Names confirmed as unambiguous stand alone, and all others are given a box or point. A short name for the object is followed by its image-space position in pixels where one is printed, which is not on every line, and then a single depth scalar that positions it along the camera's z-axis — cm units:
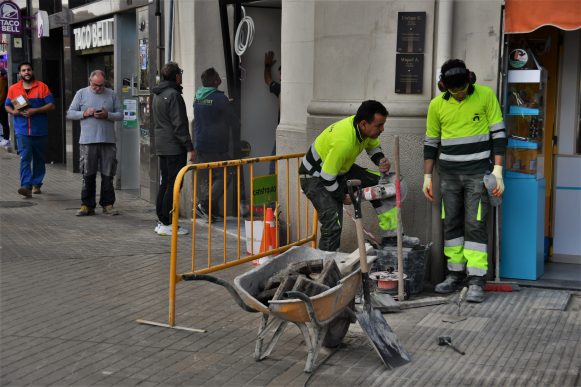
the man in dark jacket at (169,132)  984
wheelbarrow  520
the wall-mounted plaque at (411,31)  757
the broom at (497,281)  749
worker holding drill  657
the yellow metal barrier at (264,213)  625
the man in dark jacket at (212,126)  1070
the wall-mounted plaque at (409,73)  763
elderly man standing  1119
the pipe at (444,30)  741
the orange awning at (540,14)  707
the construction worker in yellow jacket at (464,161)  719
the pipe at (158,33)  1180
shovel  552
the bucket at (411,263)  735
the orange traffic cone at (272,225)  827
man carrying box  1320
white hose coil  1089
